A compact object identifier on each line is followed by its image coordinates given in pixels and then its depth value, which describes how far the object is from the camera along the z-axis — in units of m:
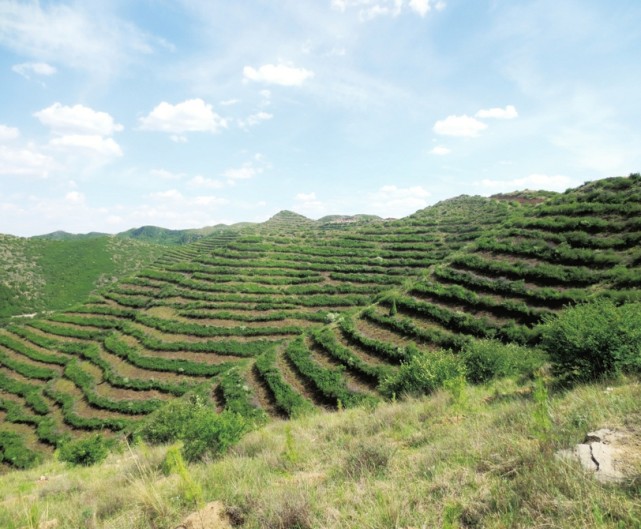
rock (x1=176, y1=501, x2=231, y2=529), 4.60
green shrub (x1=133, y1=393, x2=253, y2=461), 9.04
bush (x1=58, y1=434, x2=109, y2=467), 18.00
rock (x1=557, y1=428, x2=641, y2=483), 3.66
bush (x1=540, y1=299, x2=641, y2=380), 8.59
